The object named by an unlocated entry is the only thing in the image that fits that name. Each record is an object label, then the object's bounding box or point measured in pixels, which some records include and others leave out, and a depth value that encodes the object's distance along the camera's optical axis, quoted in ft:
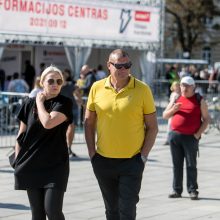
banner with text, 110.73
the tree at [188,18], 257.76
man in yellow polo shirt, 27.78
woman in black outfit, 26.87
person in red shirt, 44.17
